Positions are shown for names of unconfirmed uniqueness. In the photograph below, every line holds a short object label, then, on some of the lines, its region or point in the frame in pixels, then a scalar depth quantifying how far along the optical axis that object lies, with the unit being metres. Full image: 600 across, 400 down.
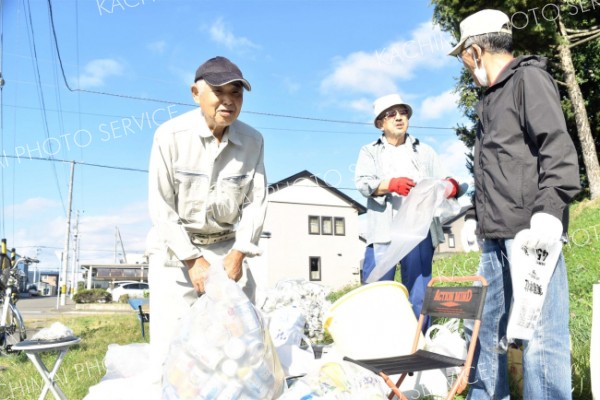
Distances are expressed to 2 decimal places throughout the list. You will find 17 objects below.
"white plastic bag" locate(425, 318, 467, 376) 2.95
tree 10.99
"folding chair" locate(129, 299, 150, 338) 7.38
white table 2.82
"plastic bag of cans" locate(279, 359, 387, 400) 1.87
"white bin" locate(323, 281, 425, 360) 2.67
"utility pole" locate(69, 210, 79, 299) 40.31
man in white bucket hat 3.50
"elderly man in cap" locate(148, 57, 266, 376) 2.56
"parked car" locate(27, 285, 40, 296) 57.07
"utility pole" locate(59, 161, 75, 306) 31.42
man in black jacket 1.88
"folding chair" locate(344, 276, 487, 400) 2.08
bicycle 6.80
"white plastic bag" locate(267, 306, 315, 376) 3.15
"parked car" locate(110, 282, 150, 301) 34.48
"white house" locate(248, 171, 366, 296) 29.88
